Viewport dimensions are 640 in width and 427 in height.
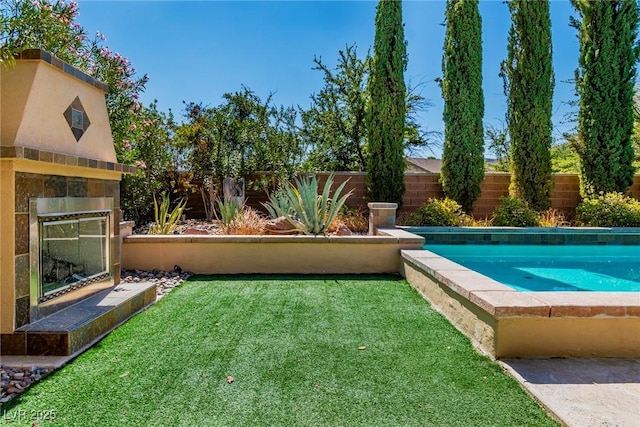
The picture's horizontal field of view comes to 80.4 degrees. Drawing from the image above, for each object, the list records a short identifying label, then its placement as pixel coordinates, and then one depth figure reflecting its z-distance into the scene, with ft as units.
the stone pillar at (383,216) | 21.70
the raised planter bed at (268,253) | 17.40
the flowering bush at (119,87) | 12.36
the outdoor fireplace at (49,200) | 8.45
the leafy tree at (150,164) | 24.02
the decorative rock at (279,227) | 20.10
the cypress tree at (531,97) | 31.65
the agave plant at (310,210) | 19.24
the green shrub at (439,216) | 27.73
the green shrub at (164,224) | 20.63
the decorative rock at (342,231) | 19.81
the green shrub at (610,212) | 28.32
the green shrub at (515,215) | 28.37
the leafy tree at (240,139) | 27.43
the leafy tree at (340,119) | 37.47
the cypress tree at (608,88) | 31.19
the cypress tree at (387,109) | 31.60
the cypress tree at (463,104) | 31.58
